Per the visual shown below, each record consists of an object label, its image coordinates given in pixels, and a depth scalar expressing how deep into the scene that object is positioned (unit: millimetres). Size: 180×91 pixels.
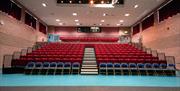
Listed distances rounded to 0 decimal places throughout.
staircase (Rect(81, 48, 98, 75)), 5851
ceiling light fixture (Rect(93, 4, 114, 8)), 7561
